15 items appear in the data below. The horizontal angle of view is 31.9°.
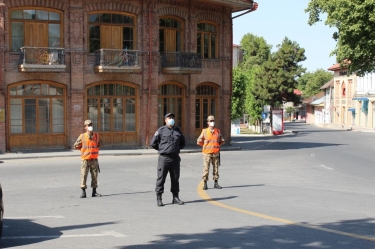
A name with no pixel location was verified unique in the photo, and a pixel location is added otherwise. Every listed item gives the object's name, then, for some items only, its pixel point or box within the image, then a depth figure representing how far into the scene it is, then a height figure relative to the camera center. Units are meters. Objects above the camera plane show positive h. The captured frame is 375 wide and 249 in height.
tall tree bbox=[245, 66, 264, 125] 69.06 +1.35
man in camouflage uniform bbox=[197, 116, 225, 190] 16.10 -0.69
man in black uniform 13.09 -0.64
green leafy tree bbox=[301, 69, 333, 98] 140.12 +7.58
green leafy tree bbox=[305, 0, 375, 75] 32.47 +4.43
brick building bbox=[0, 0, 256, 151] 29.81 +2.49
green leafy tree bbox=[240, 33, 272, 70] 110.25 +11.54
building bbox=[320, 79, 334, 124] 99.31 +2.38
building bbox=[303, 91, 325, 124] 110.13 +1.55
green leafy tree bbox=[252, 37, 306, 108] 67.75 +3.59
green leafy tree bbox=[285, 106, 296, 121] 134.85 +1.58
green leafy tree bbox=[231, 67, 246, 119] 64.62 +2.57
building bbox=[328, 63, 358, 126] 86.52 +2.61
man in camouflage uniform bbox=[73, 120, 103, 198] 14.89 -0.82
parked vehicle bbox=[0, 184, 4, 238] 9.30 -1.40
